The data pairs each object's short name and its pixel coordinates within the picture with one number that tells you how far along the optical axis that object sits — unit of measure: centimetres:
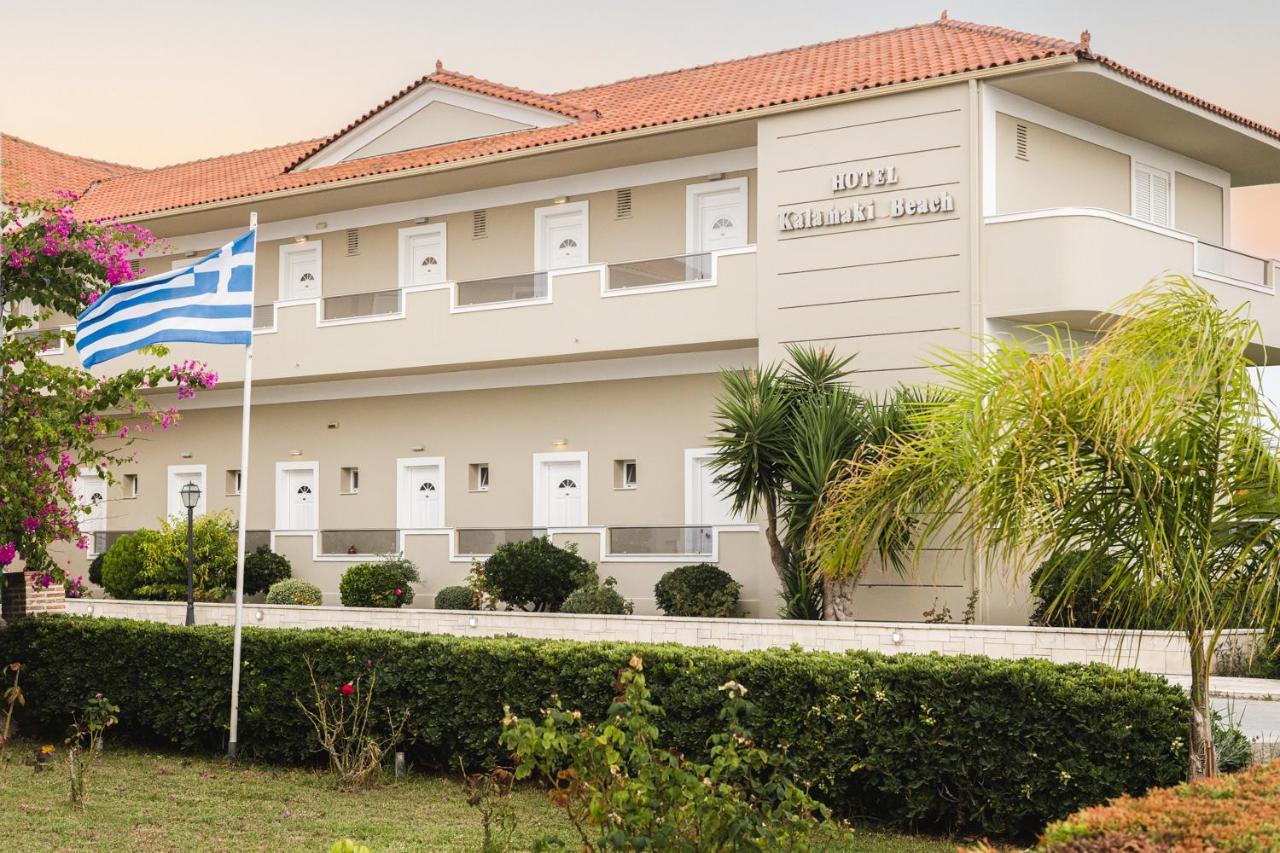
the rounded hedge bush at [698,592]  2177
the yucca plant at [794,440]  1933
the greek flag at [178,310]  1397
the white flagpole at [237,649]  1388
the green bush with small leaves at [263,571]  2730
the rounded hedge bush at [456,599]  2433
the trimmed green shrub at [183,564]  2742
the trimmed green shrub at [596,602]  2267
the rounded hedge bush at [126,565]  2803
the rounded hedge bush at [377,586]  2533
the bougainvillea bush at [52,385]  1479
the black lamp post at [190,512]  2446
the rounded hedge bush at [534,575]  2344
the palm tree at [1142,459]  789
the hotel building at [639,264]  2102
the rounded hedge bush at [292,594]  2633
